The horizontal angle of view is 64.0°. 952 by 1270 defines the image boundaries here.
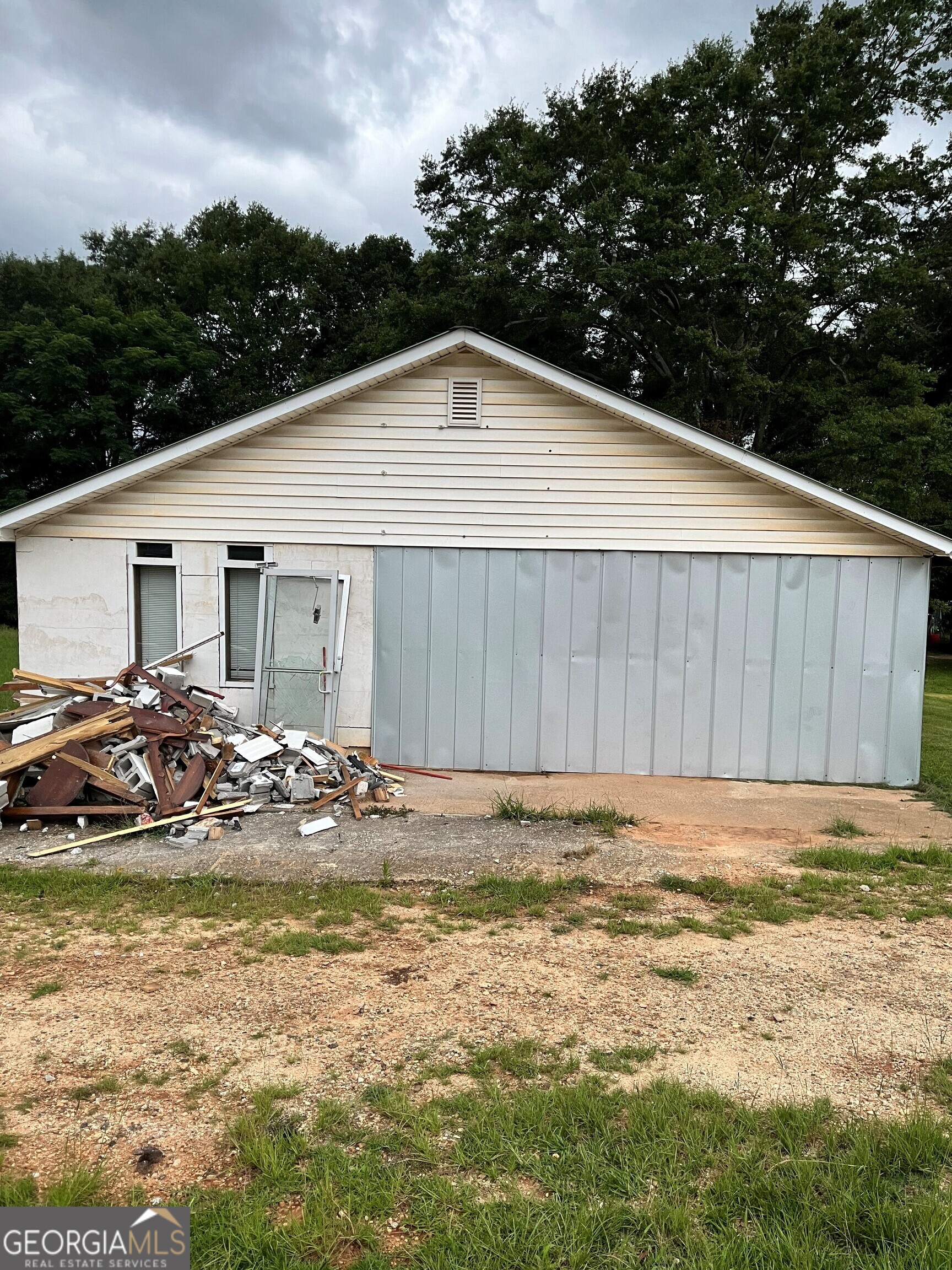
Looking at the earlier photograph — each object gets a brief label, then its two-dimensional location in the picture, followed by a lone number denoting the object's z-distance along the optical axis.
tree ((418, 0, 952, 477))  19.44
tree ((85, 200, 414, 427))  31.00
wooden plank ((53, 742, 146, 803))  6.55
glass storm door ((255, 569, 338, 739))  8.80
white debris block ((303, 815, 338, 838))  6.48
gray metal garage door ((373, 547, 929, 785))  8.73
